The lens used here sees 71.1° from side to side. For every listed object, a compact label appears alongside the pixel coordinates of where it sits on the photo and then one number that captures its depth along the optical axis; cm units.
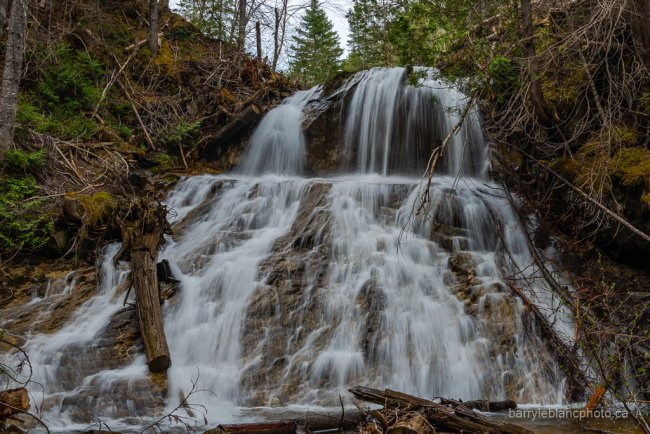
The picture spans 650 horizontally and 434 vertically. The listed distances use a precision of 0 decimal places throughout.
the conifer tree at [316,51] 3167
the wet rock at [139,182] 991
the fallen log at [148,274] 540
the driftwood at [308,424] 393
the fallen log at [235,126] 1245
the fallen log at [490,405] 505
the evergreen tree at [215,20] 1764
